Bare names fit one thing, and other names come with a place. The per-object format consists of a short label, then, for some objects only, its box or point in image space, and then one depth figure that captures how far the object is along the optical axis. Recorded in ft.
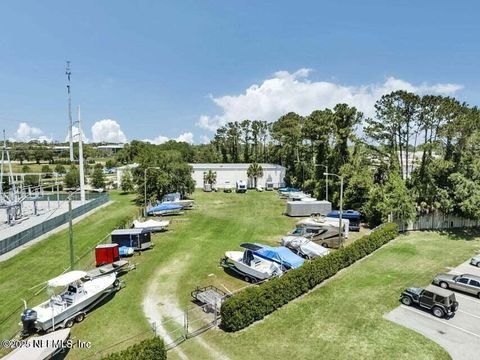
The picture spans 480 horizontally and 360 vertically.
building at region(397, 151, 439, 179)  147.69
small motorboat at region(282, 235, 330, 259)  89.66
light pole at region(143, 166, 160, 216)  147.64
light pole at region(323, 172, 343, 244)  95.66
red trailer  84.62
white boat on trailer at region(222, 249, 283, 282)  74.54
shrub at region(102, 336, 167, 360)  39.15
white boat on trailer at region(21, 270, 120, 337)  54.01
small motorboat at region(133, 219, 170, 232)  118.42
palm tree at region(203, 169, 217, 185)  235.50
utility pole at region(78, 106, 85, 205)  160.90
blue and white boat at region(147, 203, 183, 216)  148.97
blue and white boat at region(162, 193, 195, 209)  161.84
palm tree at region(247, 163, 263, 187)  243.81
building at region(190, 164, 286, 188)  244.01
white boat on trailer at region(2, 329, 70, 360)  42.70
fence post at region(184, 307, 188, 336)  54.48
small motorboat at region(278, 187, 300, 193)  215.63
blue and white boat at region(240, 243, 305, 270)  78.89
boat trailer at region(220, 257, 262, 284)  75.73
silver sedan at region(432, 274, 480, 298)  69.97
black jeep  60.13
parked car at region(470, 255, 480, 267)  88.83
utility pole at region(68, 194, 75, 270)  71.18
